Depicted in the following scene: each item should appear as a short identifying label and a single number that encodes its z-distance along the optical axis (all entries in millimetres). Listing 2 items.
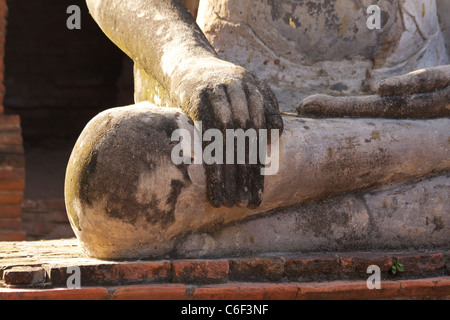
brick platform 2309
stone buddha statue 2500
